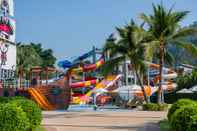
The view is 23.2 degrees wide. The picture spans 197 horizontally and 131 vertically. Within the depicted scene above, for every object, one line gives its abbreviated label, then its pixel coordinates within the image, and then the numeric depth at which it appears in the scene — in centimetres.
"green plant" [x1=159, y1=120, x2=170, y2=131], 1720
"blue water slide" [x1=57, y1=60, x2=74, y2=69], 5141
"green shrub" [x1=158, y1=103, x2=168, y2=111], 3422
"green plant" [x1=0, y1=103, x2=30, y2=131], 1282
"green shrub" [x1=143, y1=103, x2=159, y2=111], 3447
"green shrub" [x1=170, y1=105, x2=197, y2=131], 1215
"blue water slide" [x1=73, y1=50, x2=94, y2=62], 5312
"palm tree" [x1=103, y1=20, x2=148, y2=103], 3572
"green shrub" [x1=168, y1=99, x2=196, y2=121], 1680
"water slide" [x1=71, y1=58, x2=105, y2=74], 4916
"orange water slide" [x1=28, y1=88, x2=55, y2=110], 4000
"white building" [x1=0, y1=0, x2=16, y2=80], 4425
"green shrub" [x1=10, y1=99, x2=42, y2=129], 1502
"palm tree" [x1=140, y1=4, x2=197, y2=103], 3350
